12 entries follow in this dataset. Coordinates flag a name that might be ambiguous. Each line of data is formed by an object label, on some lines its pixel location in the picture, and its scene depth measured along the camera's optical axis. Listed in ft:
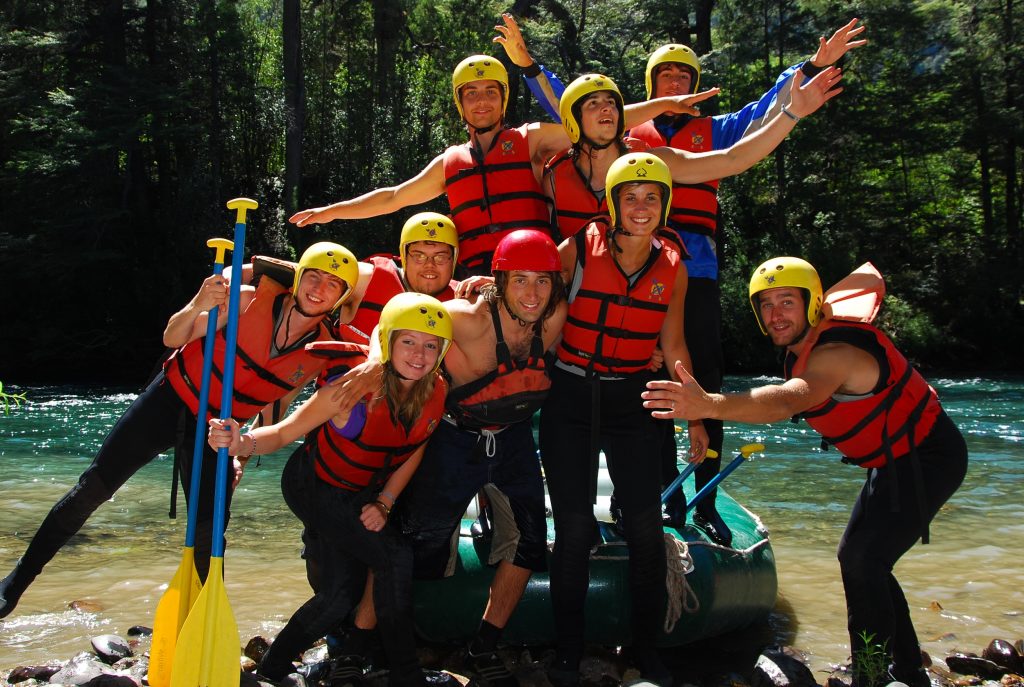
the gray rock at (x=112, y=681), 12.41
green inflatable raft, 14.70
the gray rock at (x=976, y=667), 14.25
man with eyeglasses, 14.19
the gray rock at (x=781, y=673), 13.60
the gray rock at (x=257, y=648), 14.39
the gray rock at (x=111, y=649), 14.16
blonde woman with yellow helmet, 12.04
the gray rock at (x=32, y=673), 13.02
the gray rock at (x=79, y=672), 12.53
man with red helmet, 12.44
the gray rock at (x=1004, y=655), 14.43
